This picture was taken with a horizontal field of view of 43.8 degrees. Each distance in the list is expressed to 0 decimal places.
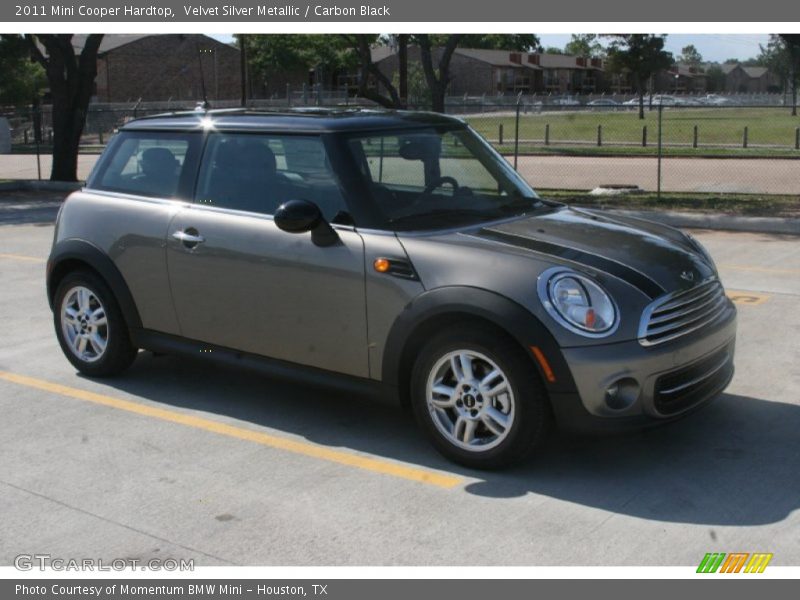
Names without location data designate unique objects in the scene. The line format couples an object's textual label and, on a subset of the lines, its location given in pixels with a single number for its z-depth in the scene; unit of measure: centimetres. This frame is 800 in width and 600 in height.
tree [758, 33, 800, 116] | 1574
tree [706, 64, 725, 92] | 14016
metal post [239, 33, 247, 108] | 3572
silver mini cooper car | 460
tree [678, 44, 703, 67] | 18445
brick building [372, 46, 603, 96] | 9038
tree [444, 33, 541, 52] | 10588
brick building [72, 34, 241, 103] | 7250
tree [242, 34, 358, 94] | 8419
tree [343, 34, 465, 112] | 1798
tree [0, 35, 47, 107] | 5003
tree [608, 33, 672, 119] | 5672
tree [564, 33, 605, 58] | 15016
